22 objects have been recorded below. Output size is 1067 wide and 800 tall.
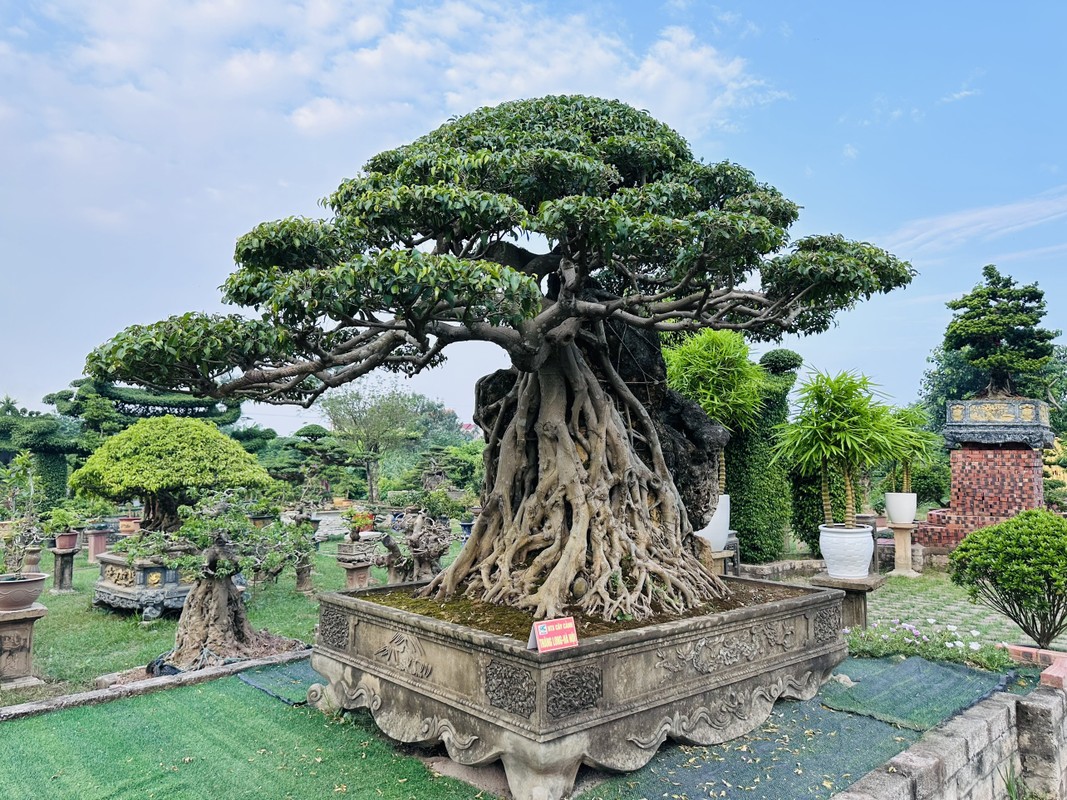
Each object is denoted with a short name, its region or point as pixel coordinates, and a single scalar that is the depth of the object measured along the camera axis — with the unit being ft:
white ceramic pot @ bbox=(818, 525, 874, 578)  23.56
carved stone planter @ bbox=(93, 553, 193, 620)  26.30
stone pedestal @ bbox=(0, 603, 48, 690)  17.62
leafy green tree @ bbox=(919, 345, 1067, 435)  69.36
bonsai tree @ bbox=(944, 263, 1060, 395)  41.19
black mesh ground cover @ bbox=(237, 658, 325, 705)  15.65
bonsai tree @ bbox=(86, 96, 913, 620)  11.87
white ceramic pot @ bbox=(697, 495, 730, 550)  31.24
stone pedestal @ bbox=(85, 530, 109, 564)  45.47
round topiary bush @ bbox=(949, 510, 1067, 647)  17.46
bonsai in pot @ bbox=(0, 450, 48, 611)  18.26
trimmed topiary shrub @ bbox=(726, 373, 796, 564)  37.73
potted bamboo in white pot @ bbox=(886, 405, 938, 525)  30.99
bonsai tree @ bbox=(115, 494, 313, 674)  19.35
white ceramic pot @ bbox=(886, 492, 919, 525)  38.24
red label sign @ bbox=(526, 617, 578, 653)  10.60
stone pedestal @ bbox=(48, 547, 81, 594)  32.27
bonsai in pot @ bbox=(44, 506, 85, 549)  23.01
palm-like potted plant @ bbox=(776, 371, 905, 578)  27.86
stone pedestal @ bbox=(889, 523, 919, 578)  38.09
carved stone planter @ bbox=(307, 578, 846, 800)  10.66
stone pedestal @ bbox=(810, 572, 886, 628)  21.15
